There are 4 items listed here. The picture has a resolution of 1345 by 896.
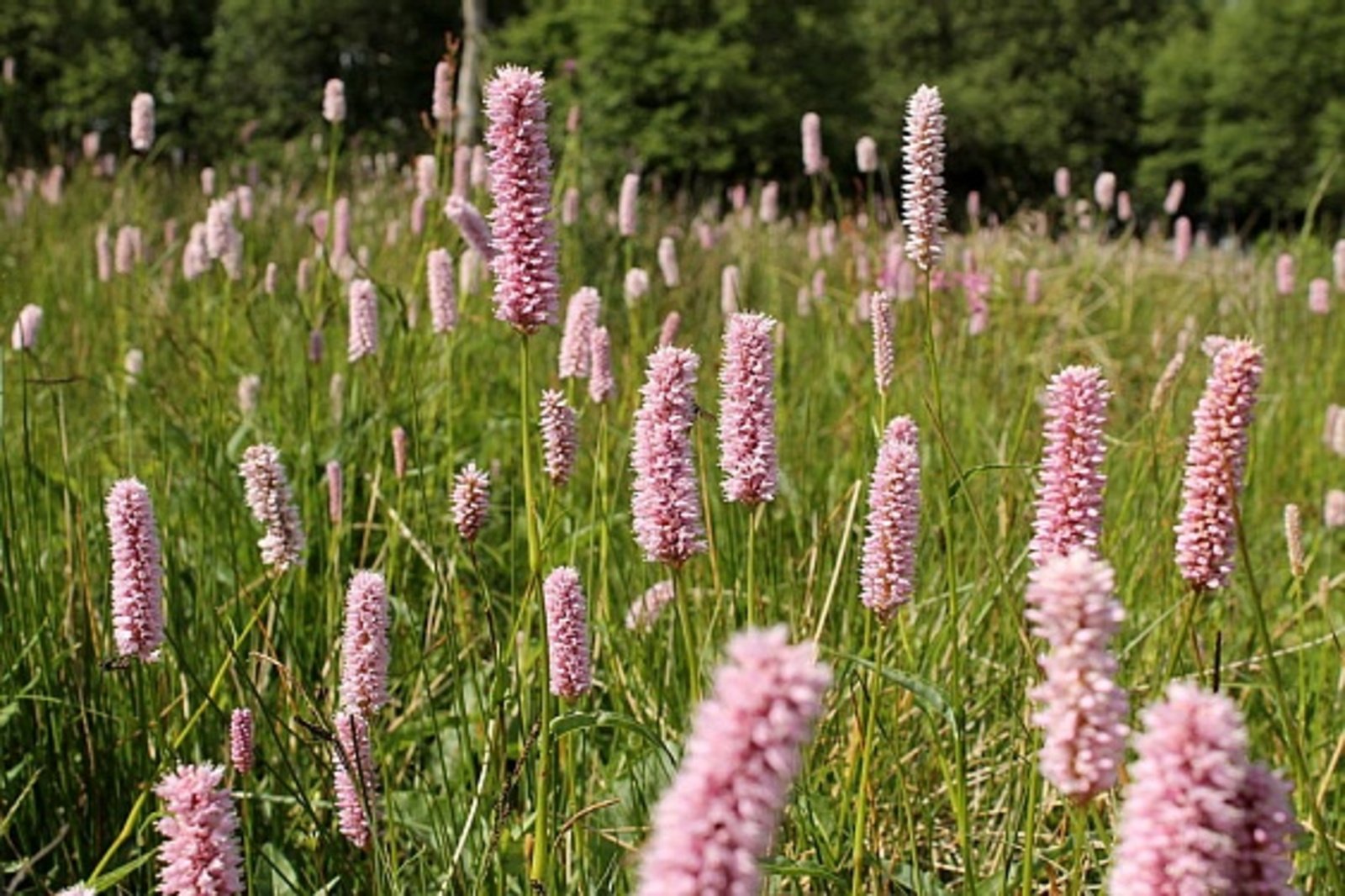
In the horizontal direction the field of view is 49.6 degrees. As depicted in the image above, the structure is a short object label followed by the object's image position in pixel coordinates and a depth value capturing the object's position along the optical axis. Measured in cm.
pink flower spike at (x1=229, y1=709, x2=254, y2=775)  134
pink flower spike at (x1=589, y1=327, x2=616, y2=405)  180
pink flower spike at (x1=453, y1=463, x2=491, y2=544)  143
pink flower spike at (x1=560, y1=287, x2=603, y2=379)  191
